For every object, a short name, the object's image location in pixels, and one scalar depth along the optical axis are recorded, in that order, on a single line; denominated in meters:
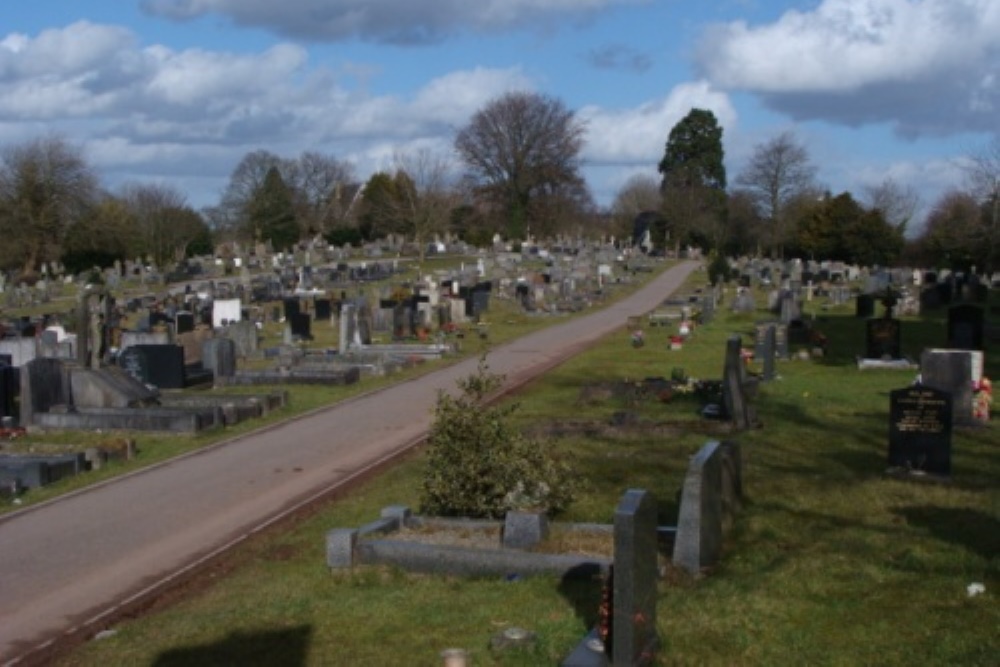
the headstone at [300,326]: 34.56
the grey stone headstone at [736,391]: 17.03
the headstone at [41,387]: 19.06
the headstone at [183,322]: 34.70
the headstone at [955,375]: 16.84
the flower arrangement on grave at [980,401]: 17.08
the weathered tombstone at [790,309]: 34.32
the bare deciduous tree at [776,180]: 95.75
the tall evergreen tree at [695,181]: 104.56
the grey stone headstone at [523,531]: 10.23
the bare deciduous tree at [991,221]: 54.69
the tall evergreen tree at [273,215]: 90.50
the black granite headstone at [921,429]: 12.75
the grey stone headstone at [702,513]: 9.46
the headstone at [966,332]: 26.28
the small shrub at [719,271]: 59.03
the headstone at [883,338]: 25.70
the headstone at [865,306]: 40.50
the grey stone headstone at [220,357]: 24.98
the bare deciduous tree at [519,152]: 102.19
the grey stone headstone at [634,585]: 7.05
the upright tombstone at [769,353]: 23.17
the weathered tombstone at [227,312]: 37.75
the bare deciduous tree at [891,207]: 90.69
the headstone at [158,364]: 23.73
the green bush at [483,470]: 11.20
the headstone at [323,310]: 42.00
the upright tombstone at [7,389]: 20.17
